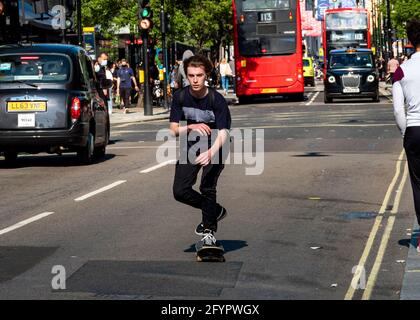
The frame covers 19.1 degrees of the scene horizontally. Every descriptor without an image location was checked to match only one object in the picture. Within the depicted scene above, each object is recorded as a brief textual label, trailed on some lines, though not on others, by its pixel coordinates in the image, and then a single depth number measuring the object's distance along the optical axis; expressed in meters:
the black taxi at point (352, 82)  46.41
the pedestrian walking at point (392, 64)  50.26
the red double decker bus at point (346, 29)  66.12
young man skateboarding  9.89
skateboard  9.87
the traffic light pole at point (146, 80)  38.78
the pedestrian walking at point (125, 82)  42.50
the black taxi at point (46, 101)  19.22
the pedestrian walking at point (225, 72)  63.38
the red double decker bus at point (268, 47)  48.00
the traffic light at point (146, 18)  38.19
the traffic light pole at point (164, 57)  41.92
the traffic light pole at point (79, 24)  37.44
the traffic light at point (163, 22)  41.89
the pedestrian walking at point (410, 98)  10.06
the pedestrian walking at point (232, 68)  78.71
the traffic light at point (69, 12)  34.53
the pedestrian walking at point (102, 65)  37.18
